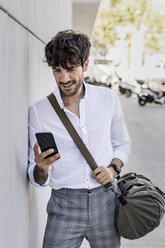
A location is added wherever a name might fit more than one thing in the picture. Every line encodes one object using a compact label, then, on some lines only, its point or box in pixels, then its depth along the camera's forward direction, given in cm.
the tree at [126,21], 2641
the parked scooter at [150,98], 1841
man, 195
